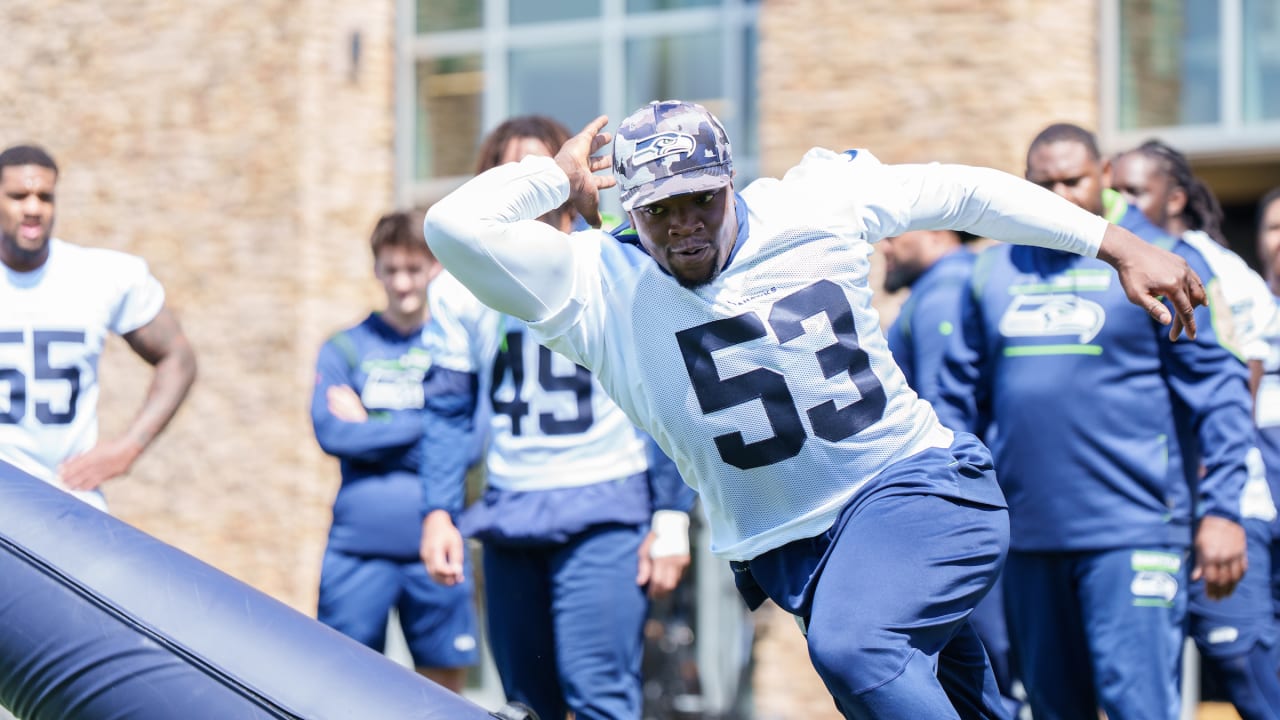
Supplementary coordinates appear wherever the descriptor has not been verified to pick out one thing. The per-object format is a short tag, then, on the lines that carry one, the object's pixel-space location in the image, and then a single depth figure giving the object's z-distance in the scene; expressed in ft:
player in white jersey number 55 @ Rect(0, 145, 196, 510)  36.81
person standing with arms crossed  40.16
